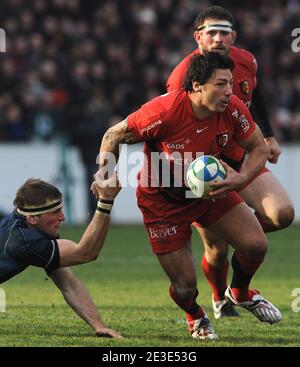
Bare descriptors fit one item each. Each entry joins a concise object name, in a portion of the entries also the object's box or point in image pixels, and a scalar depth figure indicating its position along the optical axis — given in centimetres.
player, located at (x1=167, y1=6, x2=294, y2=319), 1795
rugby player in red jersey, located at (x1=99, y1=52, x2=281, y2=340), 1569
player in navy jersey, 1514
